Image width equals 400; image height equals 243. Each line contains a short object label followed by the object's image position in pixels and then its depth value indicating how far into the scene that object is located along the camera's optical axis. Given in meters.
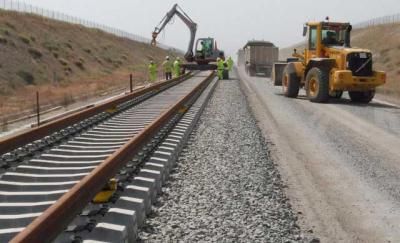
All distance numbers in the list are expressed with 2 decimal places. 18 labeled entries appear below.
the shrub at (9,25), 40.52
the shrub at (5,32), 36.56
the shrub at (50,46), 40.81
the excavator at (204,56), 41.03
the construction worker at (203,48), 41.94
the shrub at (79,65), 40.83
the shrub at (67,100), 16.92
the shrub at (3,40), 34.02
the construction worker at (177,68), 31.96
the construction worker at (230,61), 38.25
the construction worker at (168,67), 29.33
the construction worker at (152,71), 27.15
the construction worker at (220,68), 30.42
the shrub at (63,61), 38.23
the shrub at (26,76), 29.22
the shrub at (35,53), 35.84
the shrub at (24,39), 37.68
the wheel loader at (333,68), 16.28
